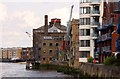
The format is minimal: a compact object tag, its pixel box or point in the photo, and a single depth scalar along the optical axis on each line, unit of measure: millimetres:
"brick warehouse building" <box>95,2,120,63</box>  90994
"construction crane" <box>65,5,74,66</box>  163138
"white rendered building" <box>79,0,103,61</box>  113188
